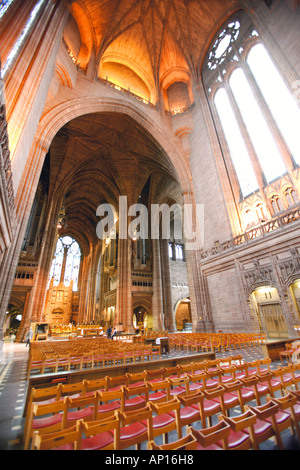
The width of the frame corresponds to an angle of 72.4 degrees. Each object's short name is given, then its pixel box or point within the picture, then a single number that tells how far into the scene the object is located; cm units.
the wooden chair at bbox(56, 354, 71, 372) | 481
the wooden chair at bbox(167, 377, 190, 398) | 268
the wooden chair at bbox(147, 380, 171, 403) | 250
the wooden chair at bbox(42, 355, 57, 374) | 467
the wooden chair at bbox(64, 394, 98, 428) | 207
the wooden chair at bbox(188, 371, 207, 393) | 283
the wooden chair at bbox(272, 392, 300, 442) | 194
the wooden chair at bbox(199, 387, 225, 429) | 214
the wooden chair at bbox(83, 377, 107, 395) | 273
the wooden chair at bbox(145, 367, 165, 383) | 343
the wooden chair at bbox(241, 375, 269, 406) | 258
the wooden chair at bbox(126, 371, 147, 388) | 316
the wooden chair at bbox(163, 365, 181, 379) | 353
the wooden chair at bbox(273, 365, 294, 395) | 266
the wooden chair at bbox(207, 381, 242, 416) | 221
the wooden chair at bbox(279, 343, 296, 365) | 506
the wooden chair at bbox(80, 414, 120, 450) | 147
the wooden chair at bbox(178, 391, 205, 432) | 206
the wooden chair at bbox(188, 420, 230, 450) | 146
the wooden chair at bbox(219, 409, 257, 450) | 159
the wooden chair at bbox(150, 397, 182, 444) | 167
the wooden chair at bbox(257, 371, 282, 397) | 269
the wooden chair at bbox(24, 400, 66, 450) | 187
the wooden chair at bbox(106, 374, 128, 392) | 295
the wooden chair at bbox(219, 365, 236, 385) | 324
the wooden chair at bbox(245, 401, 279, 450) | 174
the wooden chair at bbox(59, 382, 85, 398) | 258
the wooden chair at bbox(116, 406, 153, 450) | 161
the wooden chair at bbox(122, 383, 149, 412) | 245
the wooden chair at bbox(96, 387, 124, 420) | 220
